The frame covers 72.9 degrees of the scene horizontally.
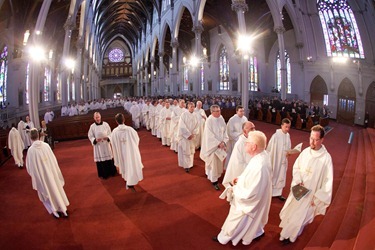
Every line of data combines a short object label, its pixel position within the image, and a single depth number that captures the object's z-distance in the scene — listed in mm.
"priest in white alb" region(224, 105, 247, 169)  6562
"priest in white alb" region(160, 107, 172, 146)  10883
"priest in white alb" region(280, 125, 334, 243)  3416
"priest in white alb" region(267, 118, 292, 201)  5469
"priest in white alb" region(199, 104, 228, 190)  6094
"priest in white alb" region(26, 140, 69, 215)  4727
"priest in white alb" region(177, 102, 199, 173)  7367
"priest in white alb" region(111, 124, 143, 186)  6008
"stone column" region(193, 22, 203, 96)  20784
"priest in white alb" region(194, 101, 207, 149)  8833
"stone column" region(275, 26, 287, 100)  18541
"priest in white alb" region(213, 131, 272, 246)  3178
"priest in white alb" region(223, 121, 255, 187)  4475
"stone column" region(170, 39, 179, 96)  25509
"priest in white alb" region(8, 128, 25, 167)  8823
